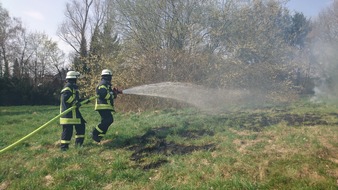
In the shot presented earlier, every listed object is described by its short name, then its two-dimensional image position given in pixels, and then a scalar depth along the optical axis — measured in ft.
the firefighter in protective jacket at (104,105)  24.97
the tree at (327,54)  58.13
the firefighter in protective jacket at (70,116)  24.04
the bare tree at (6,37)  108.78
